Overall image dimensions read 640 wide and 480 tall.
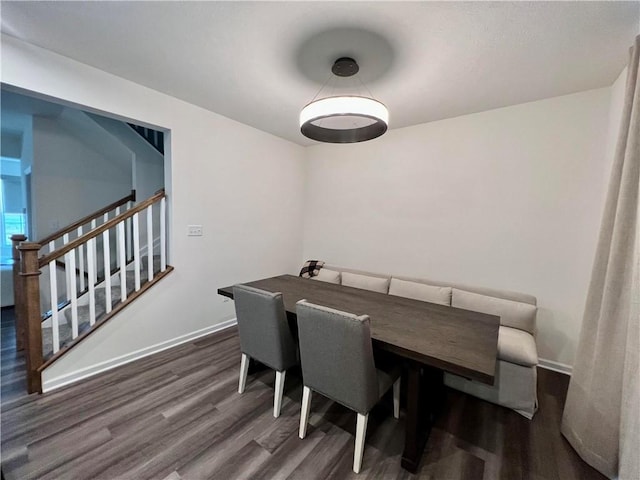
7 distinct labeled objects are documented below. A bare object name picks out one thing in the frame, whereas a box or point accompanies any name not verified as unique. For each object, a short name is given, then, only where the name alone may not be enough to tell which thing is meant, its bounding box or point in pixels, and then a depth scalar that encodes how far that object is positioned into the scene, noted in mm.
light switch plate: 2891
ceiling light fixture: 1588
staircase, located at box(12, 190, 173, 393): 1962
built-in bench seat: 1931
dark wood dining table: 1319
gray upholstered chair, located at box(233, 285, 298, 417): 1785
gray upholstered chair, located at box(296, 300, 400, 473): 1402
